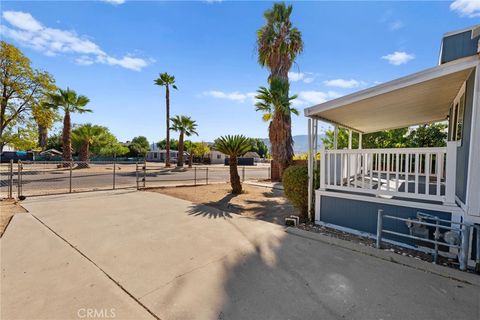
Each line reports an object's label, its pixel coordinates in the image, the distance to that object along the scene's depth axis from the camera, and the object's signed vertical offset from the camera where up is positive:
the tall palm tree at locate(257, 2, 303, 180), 14.02 +6.82
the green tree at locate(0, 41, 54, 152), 17.56 +5.19
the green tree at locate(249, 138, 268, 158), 71.38 +2.50
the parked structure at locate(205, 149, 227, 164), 49.31 -0.61
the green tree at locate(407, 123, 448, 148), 14.58 +1.61
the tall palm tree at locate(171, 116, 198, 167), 29.64 +3.57
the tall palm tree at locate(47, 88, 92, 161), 20.20 +4.15
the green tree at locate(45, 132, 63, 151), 54.00 +1.94
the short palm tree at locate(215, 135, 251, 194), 10.30 +0.29
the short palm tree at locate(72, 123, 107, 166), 22.73 +1.51
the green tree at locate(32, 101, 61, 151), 19.44 +3.06
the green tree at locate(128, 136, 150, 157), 57.28 +0.53
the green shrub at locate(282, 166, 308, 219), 5.77 -0.79
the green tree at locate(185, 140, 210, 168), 39.88 +1.05
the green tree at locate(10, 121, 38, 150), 18.97 +1.06
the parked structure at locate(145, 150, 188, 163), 52.28 -0.66
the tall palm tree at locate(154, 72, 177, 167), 27.23 +8.49
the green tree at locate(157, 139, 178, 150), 66.75 +2.73
